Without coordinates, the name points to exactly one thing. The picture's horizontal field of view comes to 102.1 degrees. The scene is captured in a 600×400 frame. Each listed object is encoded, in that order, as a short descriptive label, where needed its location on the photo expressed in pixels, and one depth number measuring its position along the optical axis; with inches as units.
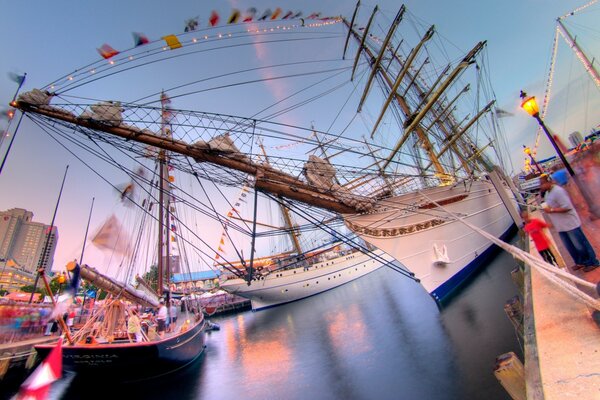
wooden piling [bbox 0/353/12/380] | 407.8
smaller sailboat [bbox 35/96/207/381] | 352.8
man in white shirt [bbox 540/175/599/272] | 135.7
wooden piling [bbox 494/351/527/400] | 98.3
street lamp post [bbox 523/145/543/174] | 907.3
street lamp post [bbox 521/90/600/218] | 234.7
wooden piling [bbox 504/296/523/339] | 169.4
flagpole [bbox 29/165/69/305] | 681.8
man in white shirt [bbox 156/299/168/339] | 425.4
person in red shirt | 161.3
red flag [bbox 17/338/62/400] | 358.3
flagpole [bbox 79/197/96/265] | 830.7
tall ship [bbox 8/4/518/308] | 221.8
